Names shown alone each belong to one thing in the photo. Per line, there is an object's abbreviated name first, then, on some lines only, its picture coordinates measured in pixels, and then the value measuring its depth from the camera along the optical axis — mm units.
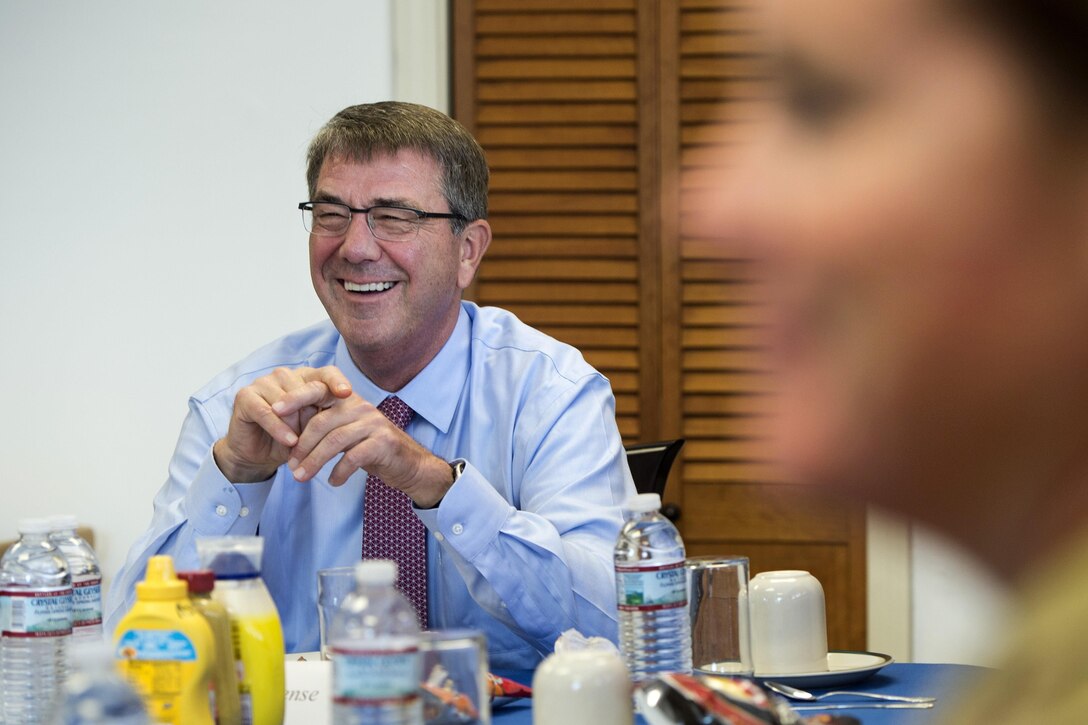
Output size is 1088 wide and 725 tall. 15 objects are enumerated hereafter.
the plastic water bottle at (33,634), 2637
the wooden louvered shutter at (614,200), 4575
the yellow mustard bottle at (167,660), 2503
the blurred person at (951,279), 1195
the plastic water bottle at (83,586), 2742
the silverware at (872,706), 2696
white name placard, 2661
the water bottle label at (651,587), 2639
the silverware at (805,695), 2712
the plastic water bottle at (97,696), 2358
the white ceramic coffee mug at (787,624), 2821
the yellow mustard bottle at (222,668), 2535
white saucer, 2780
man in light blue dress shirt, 2980
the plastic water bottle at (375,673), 2391
